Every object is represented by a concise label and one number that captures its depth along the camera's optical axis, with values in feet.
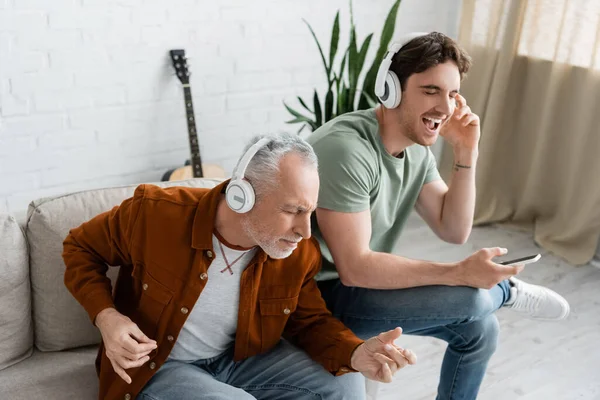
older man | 4.89
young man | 5.70
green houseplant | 9.71
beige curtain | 10.60
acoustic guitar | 9.94
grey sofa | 5.42
